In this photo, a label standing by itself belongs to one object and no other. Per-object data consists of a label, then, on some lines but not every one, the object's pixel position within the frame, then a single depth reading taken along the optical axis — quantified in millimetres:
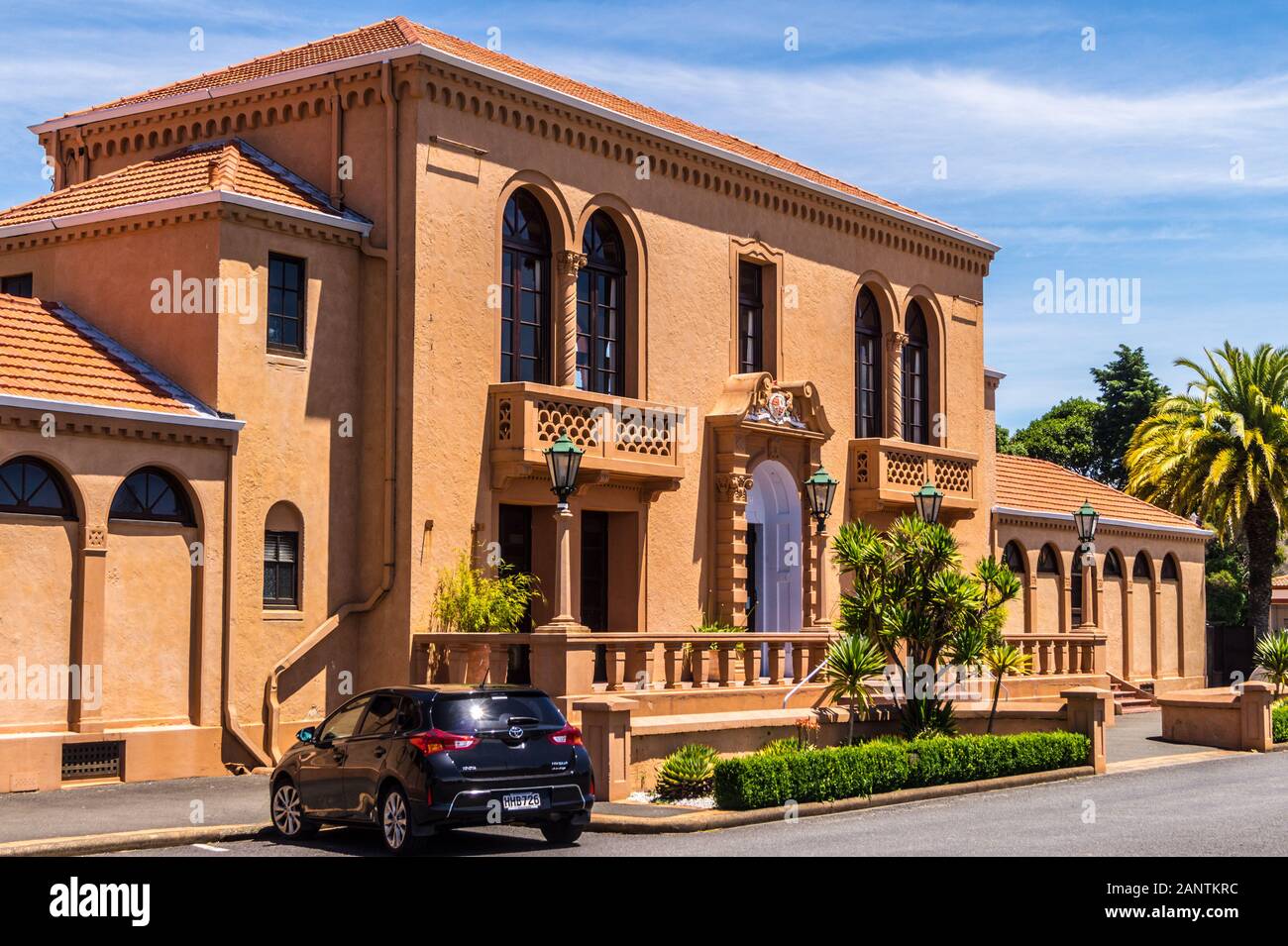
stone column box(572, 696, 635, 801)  19422
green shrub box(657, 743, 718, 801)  20016
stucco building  21078
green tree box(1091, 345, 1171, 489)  73000
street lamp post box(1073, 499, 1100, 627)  33312
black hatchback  15156
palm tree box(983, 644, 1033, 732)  24781
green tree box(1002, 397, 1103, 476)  73875
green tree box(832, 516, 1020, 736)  23859
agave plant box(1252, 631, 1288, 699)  33438
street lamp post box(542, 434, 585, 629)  21266
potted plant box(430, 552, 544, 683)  23625
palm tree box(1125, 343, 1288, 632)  45750
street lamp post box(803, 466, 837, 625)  26812
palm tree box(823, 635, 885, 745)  23203
